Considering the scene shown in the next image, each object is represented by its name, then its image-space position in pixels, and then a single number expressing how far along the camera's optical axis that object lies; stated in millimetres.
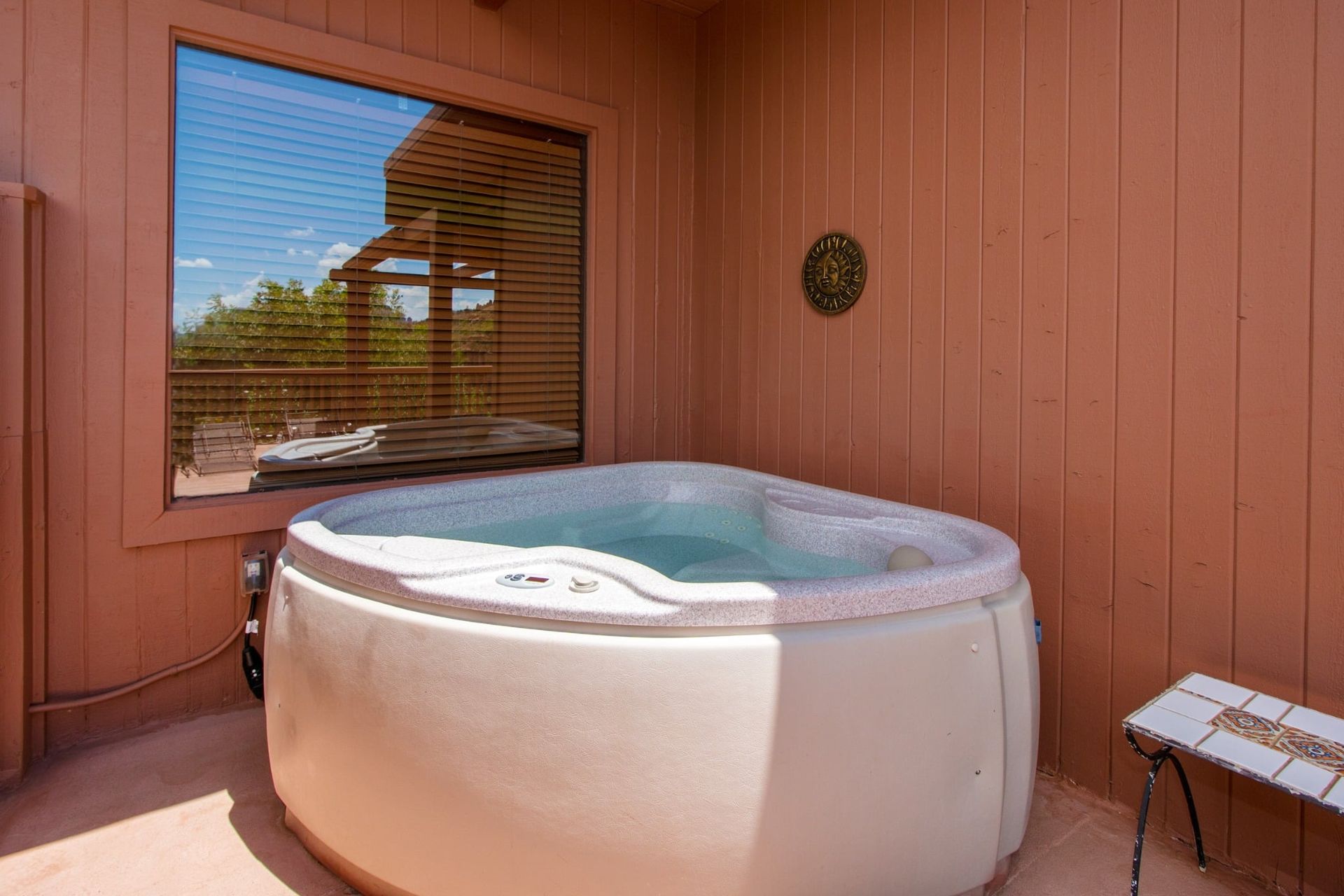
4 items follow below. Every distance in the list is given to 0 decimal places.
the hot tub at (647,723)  1189
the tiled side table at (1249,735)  1184
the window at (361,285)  2193
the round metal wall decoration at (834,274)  2463
